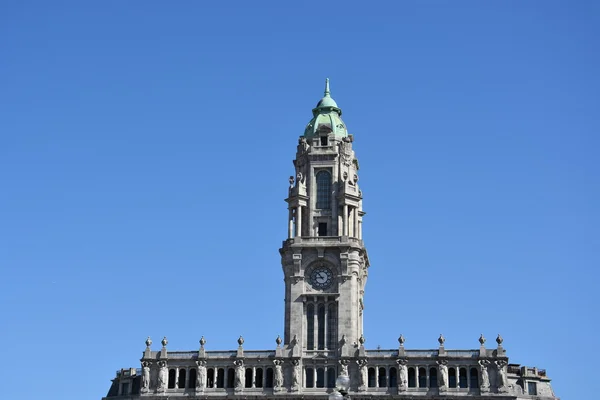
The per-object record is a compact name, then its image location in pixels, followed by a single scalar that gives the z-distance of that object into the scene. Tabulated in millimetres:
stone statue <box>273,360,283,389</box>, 112000
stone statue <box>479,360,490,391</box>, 108362
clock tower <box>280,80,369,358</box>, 116250
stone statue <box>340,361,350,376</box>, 112100
